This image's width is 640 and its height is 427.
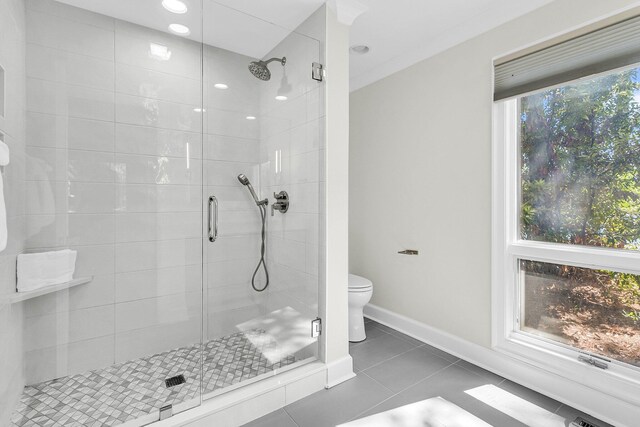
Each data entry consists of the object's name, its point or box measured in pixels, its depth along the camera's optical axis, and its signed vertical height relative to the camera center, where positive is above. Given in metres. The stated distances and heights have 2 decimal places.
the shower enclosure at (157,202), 1.54 +0.07
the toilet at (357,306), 2.50 -0.78
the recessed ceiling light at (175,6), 1.72 +1.19
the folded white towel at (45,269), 1.50 -0.29
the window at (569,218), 1.61 -0.03
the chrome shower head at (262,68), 2.02 +0.98
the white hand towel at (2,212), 1.10 +0.01
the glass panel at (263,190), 1.97 +0.16
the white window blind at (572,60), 1.55 +0.88
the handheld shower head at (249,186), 2.06 +0.19
